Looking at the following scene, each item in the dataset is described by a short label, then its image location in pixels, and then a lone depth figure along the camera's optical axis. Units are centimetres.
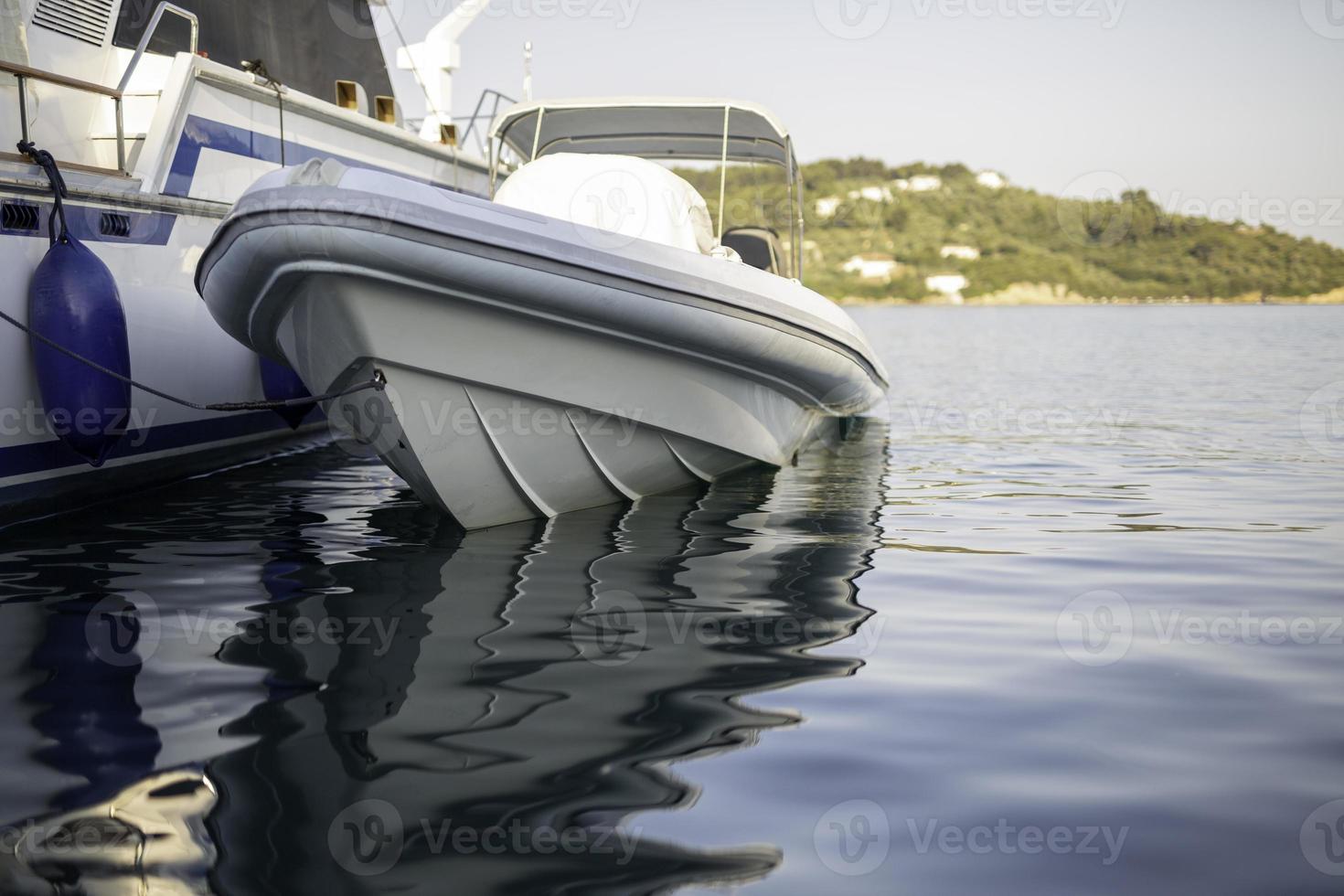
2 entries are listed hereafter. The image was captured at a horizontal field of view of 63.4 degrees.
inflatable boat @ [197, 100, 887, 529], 395
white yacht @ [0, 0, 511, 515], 494
